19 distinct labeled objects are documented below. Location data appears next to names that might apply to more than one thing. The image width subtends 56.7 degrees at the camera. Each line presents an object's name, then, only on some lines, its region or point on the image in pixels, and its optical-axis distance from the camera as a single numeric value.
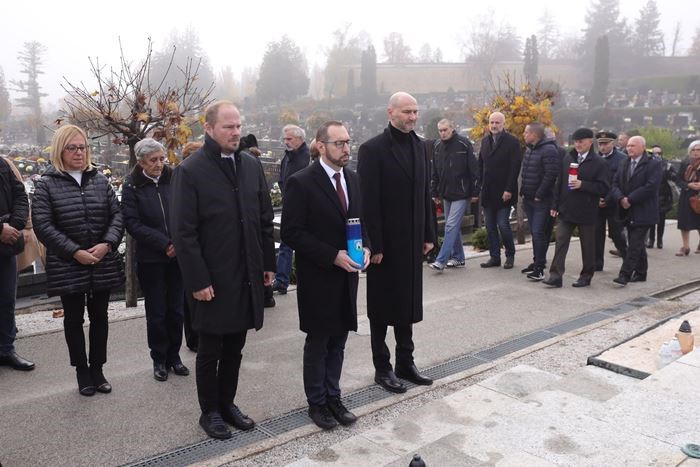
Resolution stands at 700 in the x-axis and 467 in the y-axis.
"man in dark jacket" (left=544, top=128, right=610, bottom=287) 7.56
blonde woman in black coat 4.20
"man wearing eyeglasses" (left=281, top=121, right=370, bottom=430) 3.90
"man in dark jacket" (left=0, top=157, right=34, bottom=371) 4.72
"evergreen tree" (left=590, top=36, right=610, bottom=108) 63.31
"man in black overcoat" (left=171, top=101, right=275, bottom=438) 3.62
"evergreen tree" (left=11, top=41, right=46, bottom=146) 74.88
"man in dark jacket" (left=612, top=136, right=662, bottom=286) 7.89
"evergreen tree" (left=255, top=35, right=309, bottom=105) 70.88
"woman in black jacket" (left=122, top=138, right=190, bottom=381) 4.66
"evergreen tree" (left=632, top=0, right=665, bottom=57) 92.38
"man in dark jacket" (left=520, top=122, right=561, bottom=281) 7.94
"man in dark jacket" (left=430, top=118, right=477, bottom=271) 8.28
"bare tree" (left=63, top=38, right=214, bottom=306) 6.61
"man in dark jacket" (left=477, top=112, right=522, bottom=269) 8.34
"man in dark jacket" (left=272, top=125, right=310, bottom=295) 6.88
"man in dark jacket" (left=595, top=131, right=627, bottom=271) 8.32
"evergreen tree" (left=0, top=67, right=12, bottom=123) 65.31
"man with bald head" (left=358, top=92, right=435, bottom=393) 4.44
